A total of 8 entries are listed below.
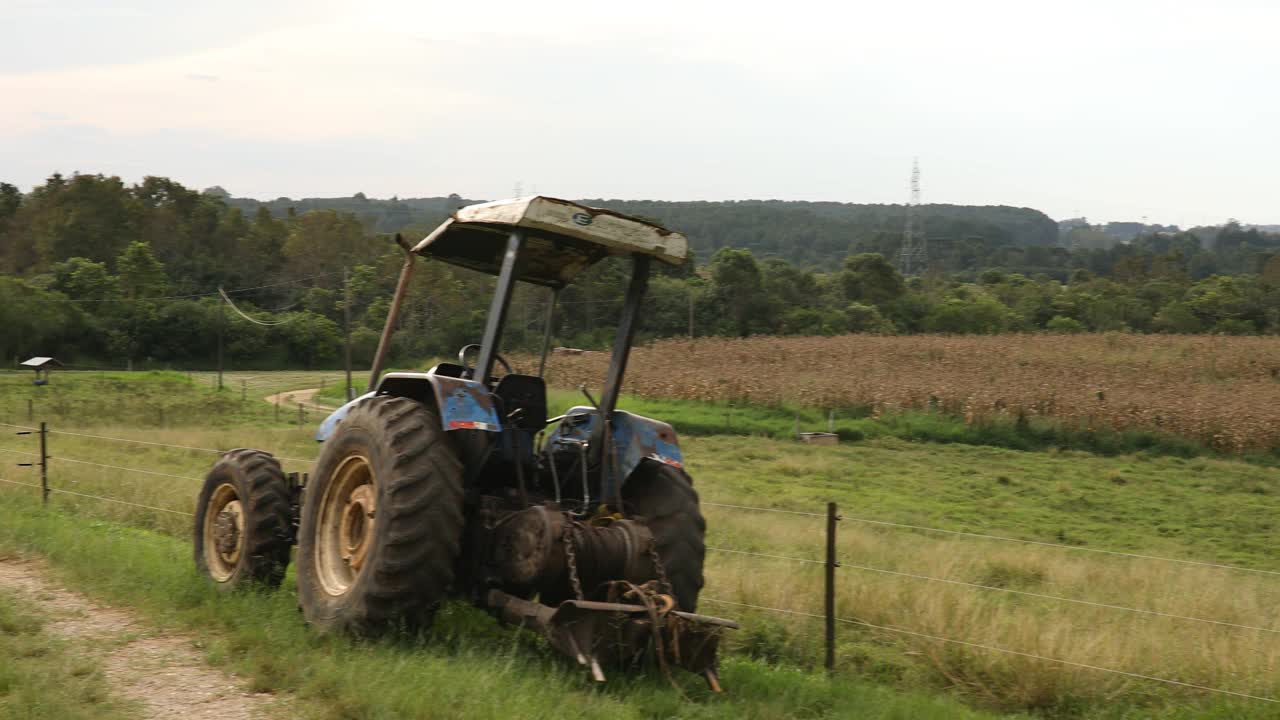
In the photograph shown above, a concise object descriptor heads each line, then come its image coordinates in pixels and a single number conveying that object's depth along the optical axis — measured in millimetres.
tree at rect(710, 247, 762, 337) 52656
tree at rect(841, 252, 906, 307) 65250
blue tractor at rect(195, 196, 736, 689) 6508
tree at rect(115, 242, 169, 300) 70125
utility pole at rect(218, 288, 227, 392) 68256
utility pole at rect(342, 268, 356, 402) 39350
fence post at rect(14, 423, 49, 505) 13242
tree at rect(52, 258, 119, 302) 68062
